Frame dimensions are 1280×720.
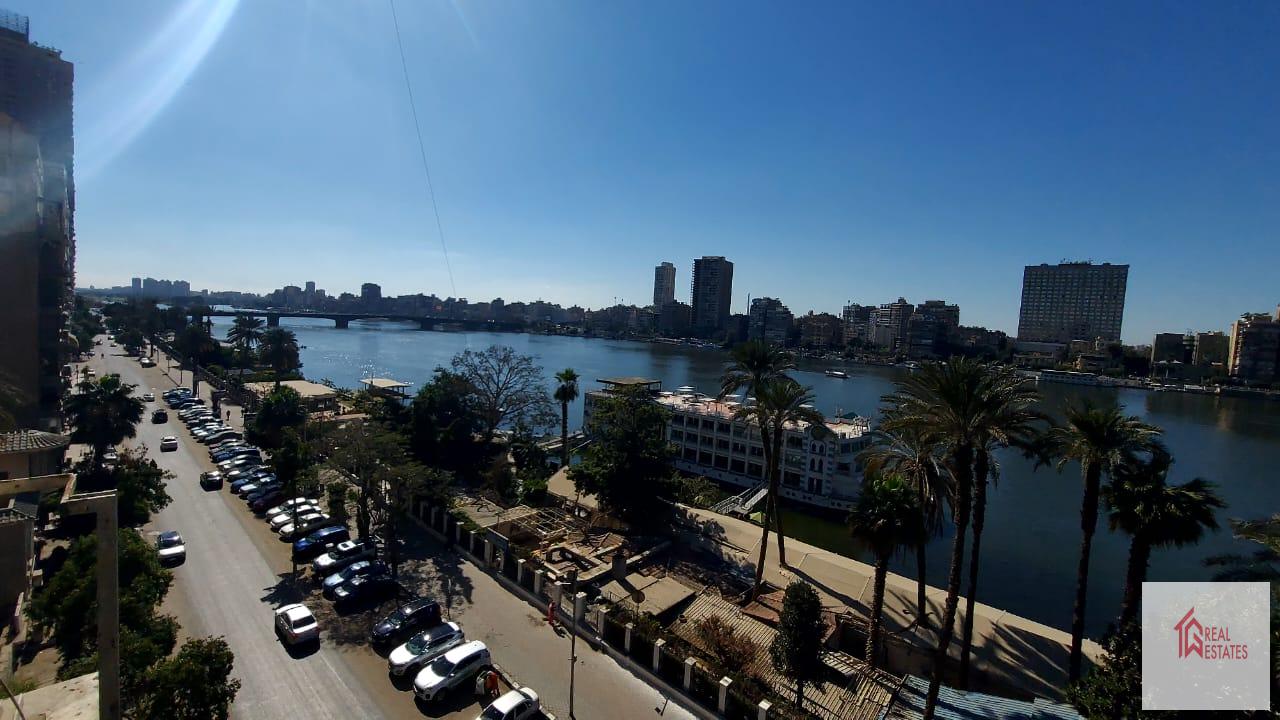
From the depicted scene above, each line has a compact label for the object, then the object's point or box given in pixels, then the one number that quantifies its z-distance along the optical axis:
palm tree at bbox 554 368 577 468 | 39.06
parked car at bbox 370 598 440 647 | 12.77
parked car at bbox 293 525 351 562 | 17.03
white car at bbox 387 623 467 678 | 11.68
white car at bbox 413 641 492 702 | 10.92
